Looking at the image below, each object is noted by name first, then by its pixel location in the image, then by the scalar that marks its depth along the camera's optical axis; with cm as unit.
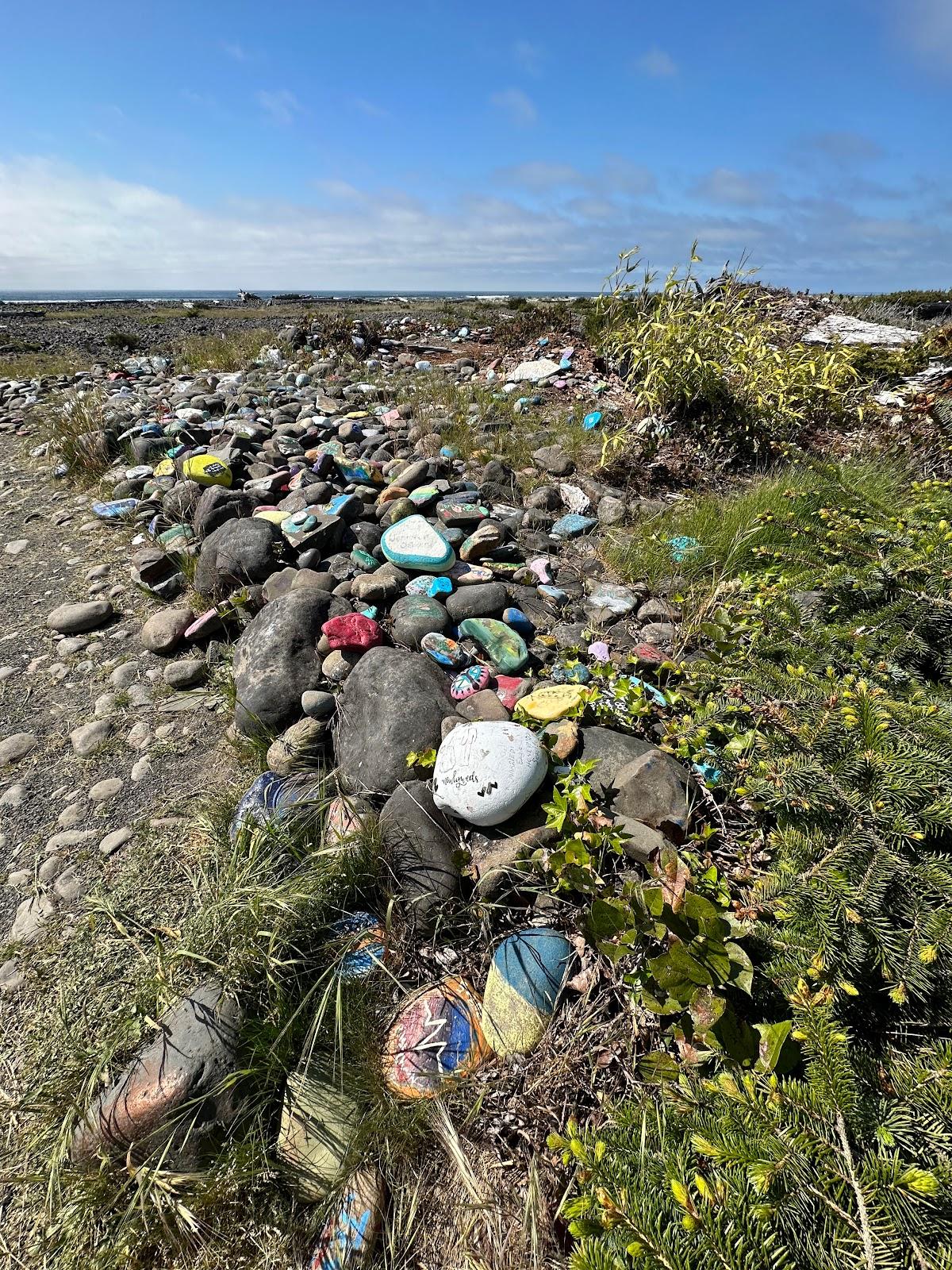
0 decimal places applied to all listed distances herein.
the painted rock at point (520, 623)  283
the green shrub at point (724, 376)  438
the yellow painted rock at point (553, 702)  222
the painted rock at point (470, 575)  301
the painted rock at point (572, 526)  376
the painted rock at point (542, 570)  325
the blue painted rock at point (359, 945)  173
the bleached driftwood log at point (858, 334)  690
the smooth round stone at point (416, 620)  271
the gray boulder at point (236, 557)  326
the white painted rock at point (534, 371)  653
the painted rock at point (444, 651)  259
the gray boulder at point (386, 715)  216
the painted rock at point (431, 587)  296
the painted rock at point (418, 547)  308
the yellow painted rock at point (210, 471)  413
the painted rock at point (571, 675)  246
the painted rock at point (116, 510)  436
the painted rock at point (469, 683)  243
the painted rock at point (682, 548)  317
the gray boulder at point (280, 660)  252
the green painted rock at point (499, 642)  261
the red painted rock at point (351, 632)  263
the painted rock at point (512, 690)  241
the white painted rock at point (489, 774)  192
